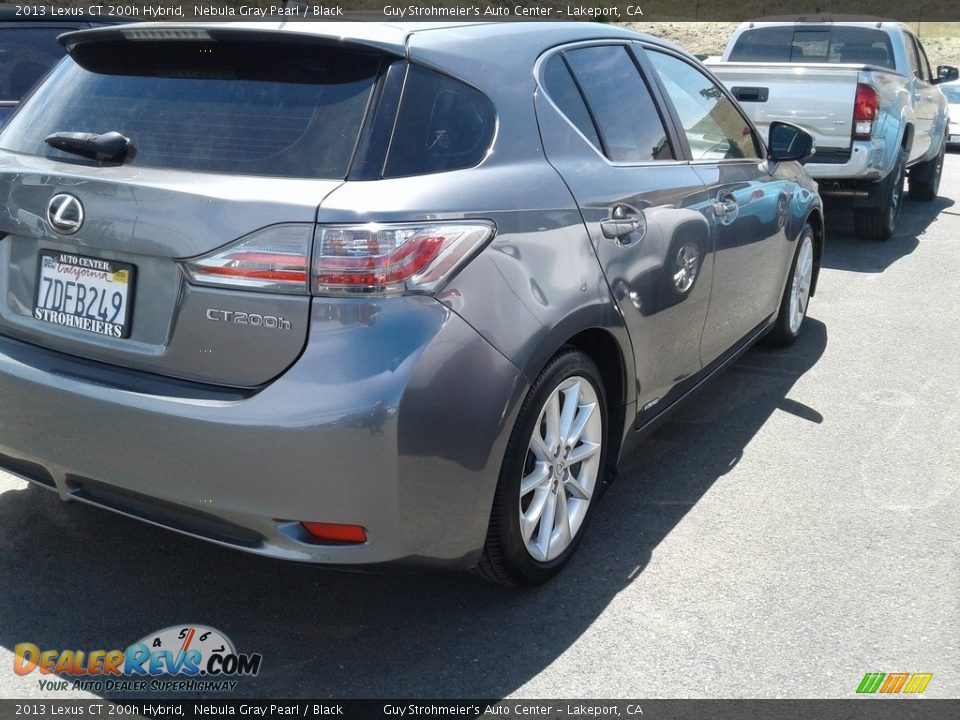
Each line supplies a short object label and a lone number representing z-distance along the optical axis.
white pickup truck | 8.16
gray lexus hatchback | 2.48
